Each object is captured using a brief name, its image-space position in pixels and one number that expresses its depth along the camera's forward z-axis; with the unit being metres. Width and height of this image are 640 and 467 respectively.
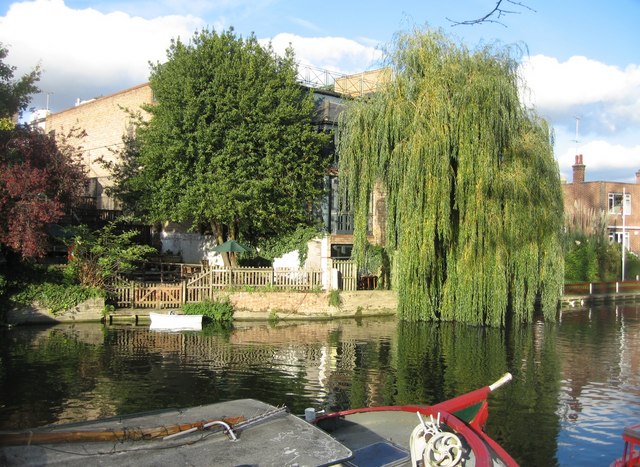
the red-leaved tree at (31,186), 20.67
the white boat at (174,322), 22.45
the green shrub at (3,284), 22.14
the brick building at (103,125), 36.25
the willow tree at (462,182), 22.02
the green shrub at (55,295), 22.95
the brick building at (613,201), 48.88
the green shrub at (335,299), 26.47
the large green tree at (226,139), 26.98
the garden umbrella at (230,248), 27.27
